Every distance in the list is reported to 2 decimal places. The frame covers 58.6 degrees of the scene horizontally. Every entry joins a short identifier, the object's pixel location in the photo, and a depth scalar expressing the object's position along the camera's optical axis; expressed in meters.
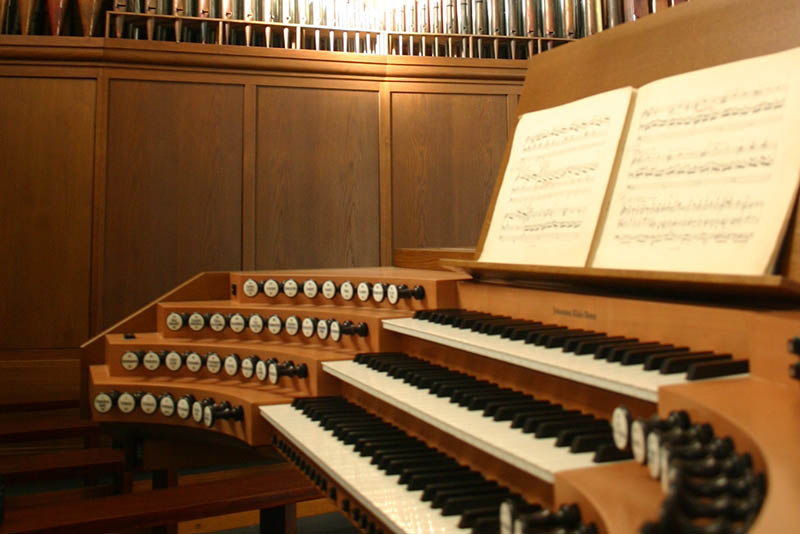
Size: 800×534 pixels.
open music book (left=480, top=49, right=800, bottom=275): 1.25
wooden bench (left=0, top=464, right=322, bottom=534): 1.59
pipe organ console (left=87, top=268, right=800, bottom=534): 0.81
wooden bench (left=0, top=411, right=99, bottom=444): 2.58
